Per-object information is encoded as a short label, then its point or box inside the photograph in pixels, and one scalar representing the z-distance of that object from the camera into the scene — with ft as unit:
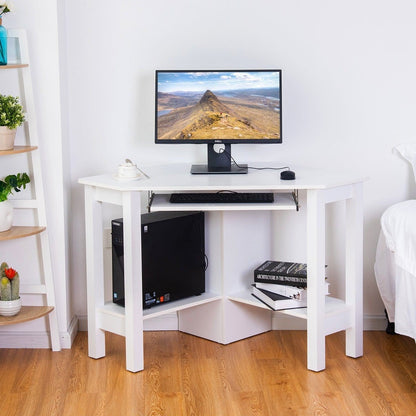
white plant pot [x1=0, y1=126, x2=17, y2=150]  10.81
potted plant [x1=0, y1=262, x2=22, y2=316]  11.29
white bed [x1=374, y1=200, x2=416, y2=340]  10.57
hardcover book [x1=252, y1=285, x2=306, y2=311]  11.34
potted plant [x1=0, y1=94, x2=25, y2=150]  10.76
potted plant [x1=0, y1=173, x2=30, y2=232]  11.09
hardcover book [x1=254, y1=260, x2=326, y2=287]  11.49
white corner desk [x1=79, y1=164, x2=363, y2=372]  10.66
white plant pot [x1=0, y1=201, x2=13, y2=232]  11.09
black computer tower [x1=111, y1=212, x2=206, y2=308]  11.33
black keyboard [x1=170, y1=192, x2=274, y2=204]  10.81
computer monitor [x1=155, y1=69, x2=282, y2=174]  11.63
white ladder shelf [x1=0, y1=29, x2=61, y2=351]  11.13
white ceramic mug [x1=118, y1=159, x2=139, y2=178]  10.97
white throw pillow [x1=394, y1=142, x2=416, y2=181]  12.21
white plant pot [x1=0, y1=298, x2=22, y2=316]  11.35
